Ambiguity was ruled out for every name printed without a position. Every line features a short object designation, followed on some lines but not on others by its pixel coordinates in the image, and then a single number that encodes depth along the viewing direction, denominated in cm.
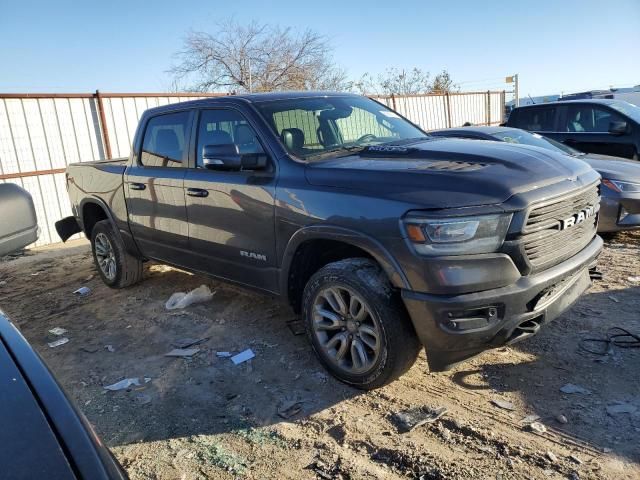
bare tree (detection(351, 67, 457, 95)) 2931
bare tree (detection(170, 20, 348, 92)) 2403
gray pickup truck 271
